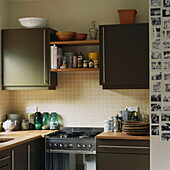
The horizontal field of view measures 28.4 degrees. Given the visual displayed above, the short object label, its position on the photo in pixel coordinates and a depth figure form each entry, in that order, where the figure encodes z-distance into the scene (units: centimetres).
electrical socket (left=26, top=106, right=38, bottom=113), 449
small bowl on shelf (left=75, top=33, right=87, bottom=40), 414
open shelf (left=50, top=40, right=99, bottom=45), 405
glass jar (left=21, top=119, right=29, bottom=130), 435
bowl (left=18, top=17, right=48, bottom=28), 419
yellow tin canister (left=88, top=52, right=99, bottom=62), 412
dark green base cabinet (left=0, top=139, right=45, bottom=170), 319
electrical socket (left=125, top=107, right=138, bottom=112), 418
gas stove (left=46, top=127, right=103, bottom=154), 374
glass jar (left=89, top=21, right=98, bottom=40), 413
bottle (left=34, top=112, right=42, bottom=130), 435
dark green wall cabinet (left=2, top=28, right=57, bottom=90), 411
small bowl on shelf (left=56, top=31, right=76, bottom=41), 412
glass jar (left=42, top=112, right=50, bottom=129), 438
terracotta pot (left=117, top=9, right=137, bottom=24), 395
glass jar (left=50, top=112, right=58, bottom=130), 432
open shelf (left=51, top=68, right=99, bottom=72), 403
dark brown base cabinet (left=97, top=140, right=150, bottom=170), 353
